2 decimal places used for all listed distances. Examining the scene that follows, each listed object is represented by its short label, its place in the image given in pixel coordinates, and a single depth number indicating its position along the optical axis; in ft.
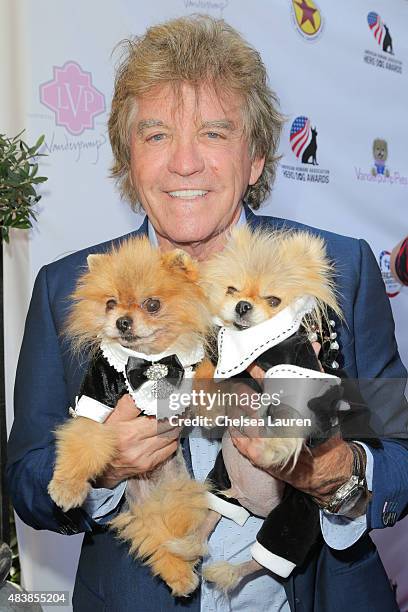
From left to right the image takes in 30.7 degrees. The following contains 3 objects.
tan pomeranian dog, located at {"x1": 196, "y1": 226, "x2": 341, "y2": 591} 3.98
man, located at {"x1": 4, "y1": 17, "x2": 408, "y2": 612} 4.78
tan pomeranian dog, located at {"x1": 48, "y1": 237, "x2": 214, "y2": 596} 4.17
